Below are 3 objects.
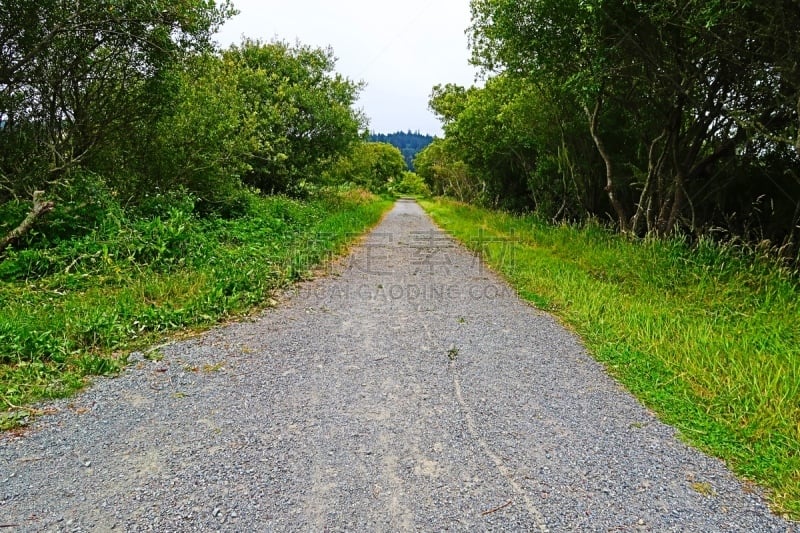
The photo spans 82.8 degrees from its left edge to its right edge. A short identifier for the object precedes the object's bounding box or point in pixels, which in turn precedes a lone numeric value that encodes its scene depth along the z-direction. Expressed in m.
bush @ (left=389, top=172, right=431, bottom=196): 77.86
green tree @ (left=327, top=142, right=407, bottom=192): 29.34
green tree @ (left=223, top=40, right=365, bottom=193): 16.27
